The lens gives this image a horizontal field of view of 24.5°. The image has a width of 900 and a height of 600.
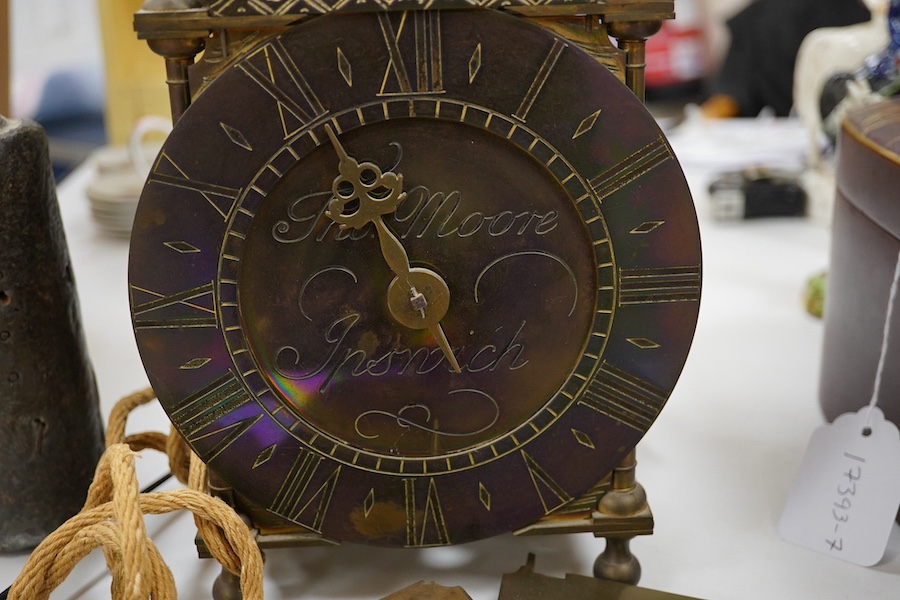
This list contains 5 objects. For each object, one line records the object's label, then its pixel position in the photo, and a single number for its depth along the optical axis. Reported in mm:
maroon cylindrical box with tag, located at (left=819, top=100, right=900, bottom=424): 642
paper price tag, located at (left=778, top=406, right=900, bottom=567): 633
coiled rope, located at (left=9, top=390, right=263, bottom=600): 580
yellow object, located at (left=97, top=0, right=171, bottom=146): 1202
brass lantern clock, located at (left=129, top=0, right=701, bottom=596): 566
